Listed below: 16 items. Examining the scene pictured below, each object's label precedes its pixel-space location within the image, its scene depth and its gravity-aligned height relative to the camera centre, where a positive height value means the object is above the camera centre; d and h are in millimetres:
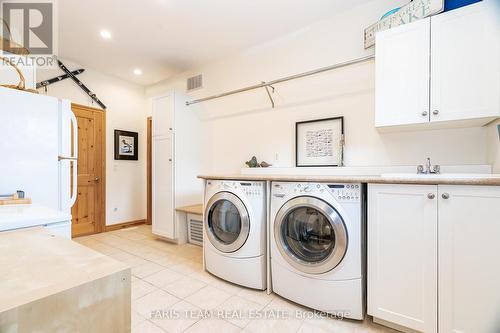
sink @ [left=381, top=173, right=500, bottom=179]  1239 -67
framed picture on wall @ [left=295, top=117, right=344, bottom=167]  2334 +239
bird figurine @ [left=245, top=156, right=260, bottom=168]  2816 +24
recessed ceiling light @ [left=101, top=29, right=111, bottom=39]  2658 +1543
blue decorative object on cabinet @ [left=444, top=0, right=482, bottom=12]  1563 +1107
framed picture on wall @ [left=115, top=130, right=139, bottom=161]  3965 +353
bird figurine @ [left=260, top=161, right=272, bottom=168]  2773 -1
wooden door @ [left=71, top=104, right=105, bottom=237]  3508 -123
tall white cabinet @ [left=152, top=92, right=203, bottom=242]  3160 +56
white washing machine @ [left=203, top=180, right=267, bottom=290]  1954 -590
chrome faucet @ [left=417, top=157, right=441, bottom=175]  1767 -33
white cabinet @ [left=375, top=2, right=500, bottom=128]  1456 +645
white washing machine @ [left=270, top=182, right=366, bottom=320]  1544 -585
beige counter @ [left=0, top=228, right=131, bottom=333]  476 -282
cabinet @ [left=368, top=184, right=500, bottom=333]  1225 -535
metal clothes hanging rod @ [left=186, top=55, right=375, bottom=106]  2038 +927
